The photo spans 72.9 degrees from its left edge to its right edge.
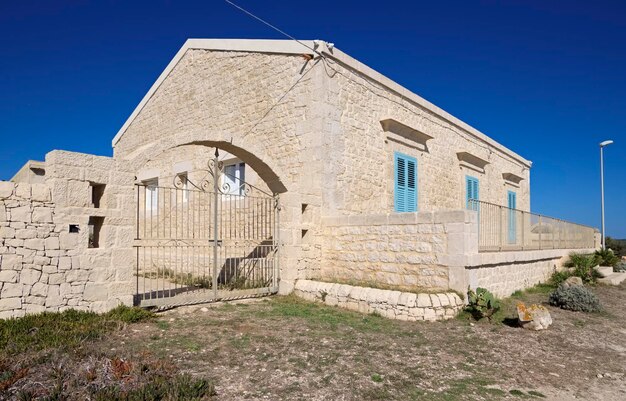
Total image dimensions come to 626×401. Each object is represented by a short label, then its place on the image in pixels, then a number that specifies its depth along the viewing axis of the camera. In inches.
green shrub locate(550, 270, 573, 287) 453.1
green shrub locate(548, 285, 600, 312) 333.4
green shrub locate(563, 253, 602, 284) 486.9
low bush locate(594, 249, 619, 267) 586.0
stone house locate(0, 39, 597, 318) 233.6
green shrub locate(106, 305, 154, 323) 235.9
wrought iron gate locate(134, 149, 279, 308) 318.6
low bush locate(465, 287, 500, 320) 278.8
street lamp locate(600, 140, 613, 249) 774.5
